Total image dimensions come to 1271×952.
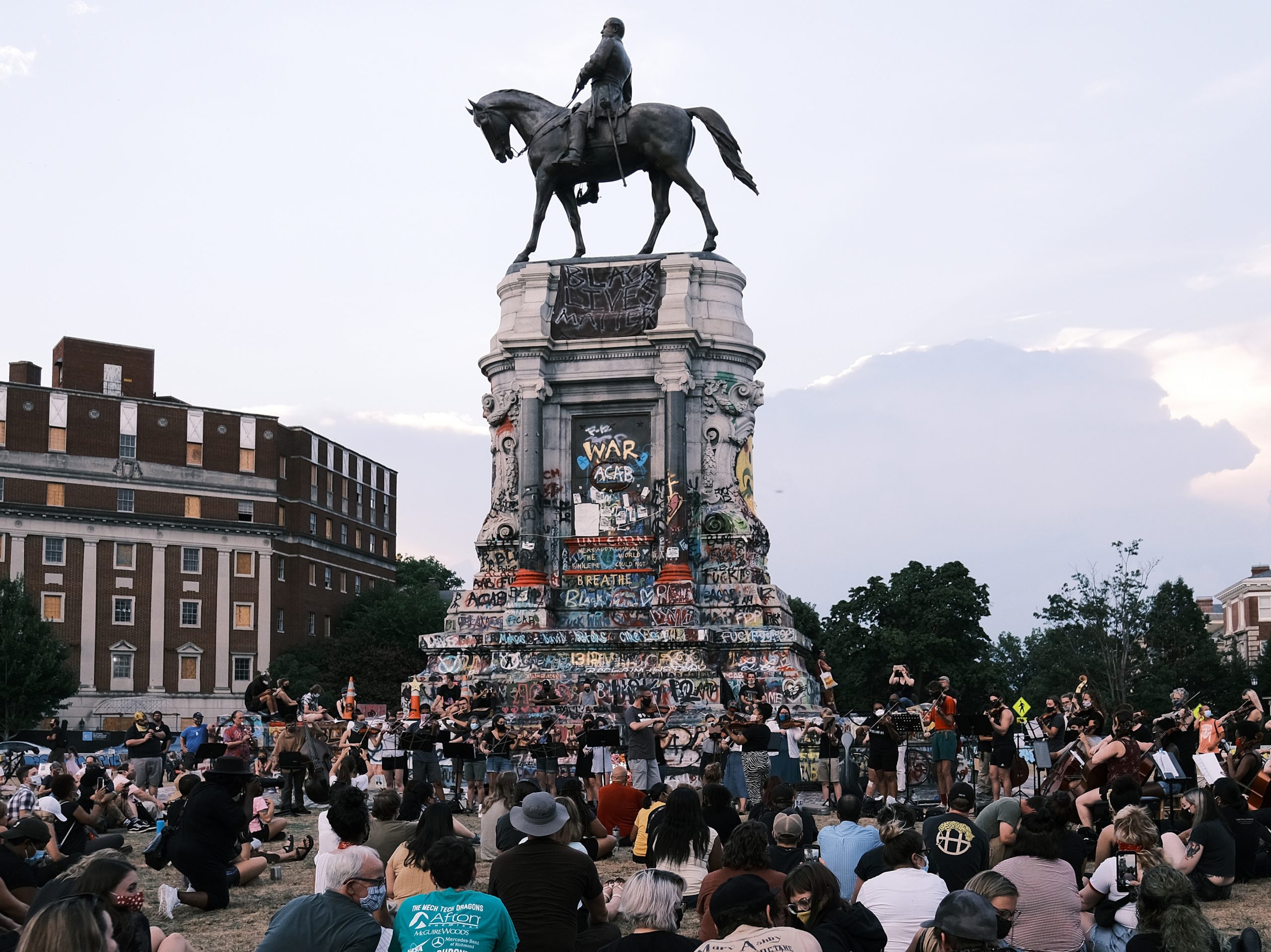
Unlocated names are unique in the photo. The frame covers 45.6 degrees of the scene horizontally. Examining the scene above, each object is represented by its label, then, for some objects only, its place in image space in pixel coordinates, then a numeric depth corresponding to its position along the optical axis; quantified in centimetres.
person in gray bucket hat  1044
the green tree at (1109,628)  8288
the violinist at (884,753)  2575
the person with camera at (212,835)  1593
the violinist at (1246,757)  1980
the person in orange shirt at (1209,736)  2417
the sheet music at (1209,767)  1934
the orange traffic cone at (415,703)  3569
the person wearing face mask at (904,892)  1098
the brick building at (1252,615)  12625
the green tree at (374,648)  9812
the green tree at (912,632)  7912
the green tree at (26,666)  7969
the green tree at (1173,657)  8588
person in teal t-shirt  930
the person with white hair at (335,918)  927
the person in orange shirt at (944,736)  2648
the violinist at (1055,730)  2834
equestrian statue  4325
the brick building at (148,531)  9162
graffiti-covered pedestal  3994
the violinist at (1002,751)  2569
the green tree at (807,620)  9138
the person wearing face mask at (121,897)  892
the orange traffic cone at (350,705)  3451
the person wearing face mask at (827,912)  974
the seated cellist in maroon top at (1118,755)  1919
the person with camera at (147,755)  3203
